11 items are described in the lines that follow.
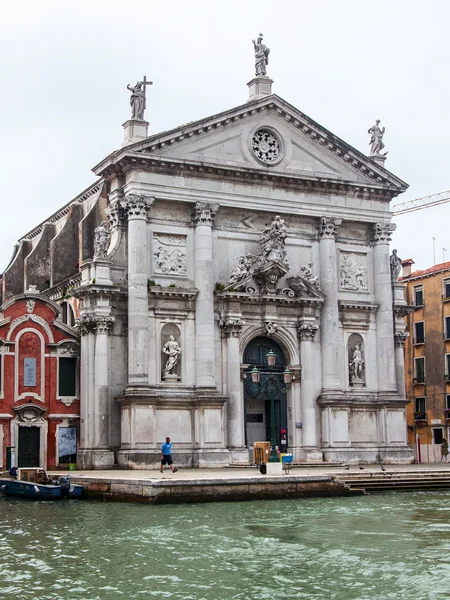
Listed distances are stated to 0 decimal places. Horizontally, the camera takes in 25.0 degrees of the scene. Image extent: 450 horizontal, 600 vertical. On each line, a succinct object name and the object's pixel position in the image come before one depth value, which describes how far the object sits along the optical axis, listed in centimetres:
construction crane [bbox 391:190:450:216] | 9096
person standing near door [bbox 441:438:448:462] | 4802
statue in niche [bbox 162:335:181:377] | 3875
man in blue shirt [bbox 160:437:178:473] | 3378
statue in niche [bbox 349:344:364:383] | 4262
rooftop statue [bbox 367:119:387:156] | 4534
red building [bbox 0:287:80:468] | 3750
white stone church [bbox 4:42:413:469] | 3834
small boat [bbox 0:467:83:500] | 2975
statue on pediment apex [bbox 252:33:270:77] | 4319
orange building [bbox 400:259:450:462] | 5484
